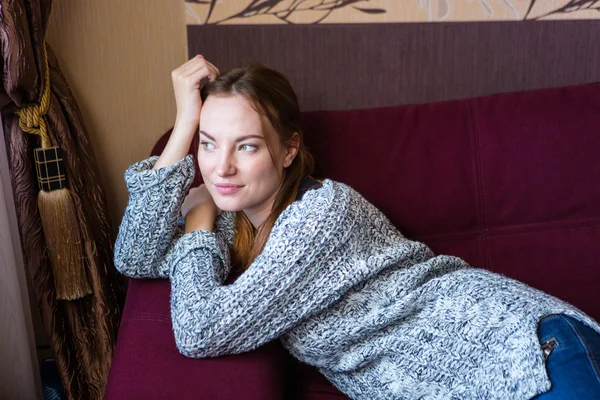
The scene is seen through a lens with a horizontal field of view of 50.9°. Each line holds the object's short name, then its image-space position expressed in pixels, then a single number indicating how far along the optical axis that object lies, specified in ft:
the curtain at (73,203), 4.80
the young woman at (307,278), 3.85
